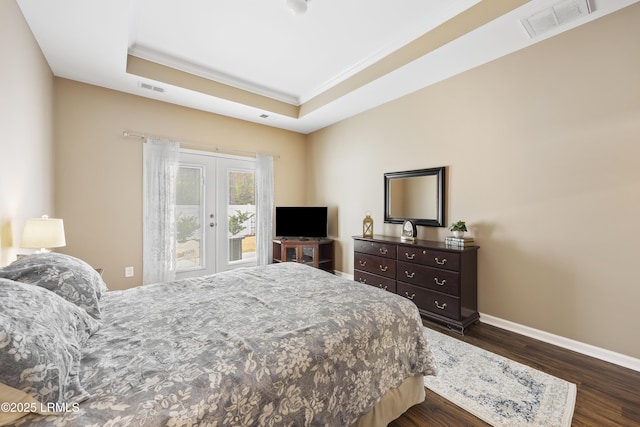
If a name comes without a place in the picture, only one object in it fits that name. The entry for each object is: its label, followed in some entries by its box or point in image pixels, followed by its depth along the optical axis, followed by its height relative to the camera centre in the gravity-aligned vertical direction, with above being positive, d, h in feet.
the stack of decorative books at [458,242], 9.17 -1.01
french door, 13.21 -0.03
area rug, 5.35 -4.03
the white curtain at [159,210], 11.96 +0.10
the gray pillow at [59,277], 4.56 -1.14
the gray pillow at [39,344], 2.56 -1.47
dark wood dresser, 8.91 -2.33
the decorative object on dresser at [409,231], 10.85 -0.75
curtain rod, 11.60 +3.35
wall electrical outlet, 11.60 -2.58
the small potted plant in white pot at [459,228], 9.53 -0.54
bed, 2.72 -1.95
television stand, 14.75 -2.23
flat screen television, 15.28 -0.48
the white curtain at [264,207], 15.34 +0.32
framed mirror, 10.71 +0.71
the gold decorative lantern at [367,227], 12.84 -0.68
